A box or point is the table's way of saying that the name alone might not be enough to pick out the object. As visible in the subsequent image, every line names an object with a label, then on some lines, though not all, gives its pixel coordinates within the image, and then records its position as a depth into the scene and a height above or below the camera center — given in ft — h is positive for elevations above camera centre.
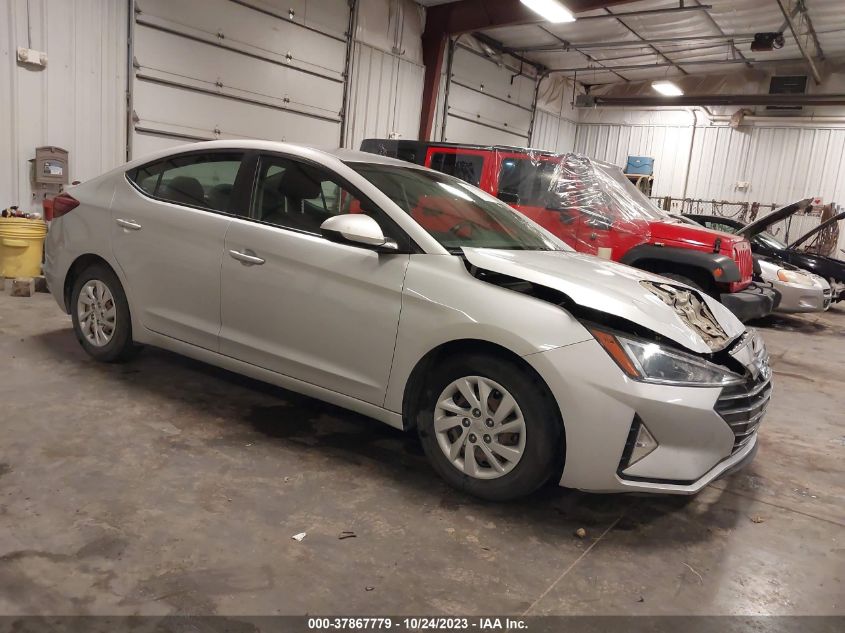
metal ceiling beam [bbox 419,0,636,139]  33.63 +10.81
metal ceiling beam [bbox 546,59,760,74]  42.95 +12.06
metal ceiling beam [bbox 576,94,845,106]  41.20 +9.85
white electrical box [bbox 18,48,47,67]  21.21 +4.00
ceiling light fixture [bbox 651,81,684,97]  44.42 +10.57
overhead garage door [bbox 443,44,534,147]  40.19 +8.07
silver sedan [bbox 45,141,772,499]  7.66 -1.42
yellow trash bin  20.52 -2.31
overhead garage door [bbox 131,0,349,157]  25.04 +5.48
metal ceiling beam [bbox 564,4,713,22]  33.14 +12.01
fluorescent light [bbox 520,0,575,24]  30.83 +10.64
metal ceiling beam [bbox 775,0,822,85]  31.54 +11.68
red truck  19.93 +0.36
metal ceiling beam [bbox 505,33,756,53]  38.07 +12.03
